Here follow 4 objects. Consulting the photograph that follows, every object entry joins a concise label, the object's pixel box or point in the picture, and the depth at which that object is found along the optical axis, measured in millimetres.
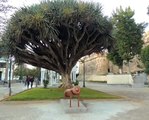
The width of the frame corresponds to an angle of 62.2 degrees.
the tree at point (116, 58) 19851
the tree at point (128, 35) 18130
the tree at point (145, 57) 17332
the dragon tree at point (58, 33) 9371
